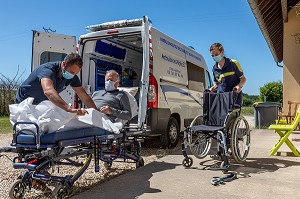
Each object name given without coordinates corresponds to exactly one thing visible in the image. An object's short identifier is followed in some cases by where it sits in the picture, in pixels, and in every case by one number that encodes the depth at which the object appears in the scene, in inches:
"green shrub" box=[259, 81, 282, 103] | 1093.8
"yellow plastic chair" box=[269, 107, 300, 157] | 218.7
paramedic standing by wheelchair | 205.5
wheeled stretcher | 127.6
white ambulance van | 233.1
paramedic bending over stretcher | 134.2
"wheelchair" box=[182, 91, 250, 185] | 180.4
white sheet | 129.7
